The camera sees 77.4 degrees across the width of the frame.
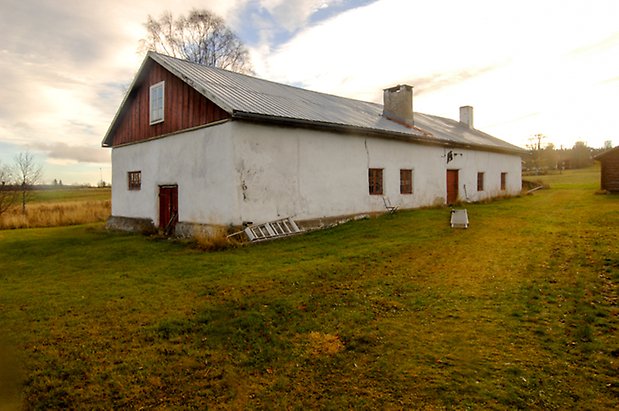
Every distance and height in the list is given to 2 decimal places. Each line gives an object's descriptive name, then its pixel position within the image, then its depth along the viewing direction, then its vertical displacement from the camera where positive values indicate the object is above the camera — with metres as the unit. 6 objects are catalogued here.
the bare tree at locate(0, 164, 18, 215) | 23.20 +0.60
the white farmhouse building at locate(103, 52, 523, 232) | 12.52 +1.63
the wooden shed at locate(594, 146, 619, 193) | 24.83 +1.27
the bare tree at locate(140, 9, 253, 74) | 28.55 +11.86
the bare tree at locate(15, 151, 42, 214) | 25.95 +1.13
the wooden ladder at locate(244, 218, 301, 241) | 11.98 -1.07
